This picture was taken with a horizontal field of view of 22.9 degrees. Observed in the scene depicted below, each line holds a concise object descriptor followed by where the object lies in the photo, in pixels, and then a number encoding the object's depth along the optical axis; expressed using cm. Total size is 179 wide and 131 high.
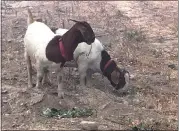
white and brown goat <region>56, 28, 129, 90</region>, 912
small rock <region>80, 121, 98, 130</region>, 628
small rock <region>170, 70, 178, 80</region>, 1028
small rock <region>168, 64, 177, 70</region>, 1094
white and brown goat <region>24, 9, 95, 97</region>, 779
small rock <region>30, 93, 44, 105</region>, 768
